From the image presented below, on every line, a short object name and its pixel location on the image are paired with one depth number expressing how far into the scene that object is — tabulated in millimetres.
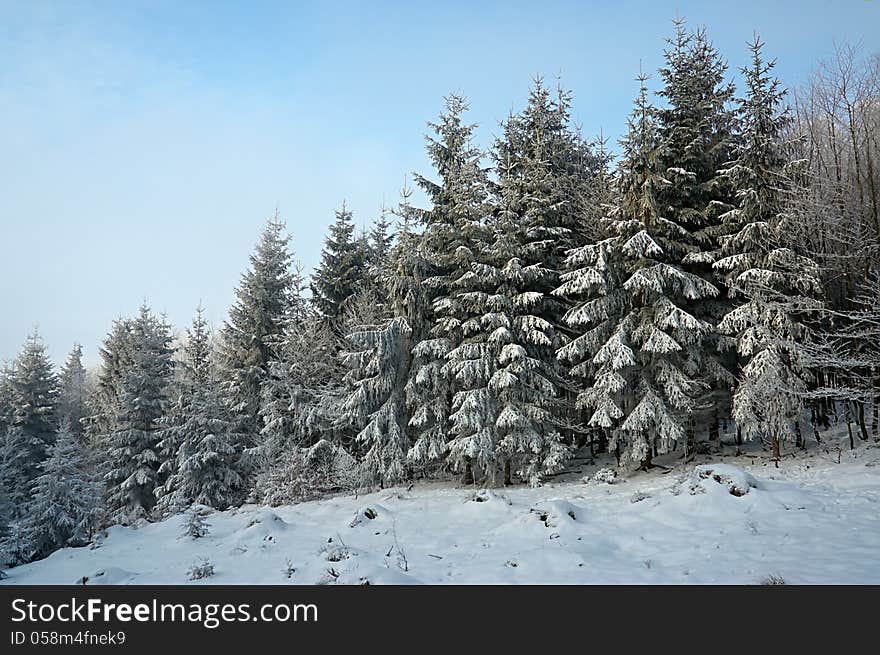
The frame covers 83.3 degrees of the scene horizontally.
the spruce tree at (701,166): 17203
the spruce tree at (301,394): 21641
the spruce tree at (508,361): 16812
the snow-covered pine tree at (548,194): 18609
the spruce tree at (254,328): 26297
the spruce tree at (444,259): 18344
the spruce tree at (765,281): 14672
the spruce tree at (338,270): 26984
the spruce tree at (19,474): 21266
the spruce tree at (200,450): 23266
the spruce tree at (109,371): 33375
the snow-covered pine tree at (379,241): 26844
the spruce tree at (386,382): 18609
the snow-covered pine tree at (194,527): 11477
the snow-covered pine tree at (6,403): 30605
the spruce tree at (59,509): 16516
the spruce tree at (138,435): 25375
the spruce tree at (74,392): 42119
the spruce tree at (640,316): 15852
